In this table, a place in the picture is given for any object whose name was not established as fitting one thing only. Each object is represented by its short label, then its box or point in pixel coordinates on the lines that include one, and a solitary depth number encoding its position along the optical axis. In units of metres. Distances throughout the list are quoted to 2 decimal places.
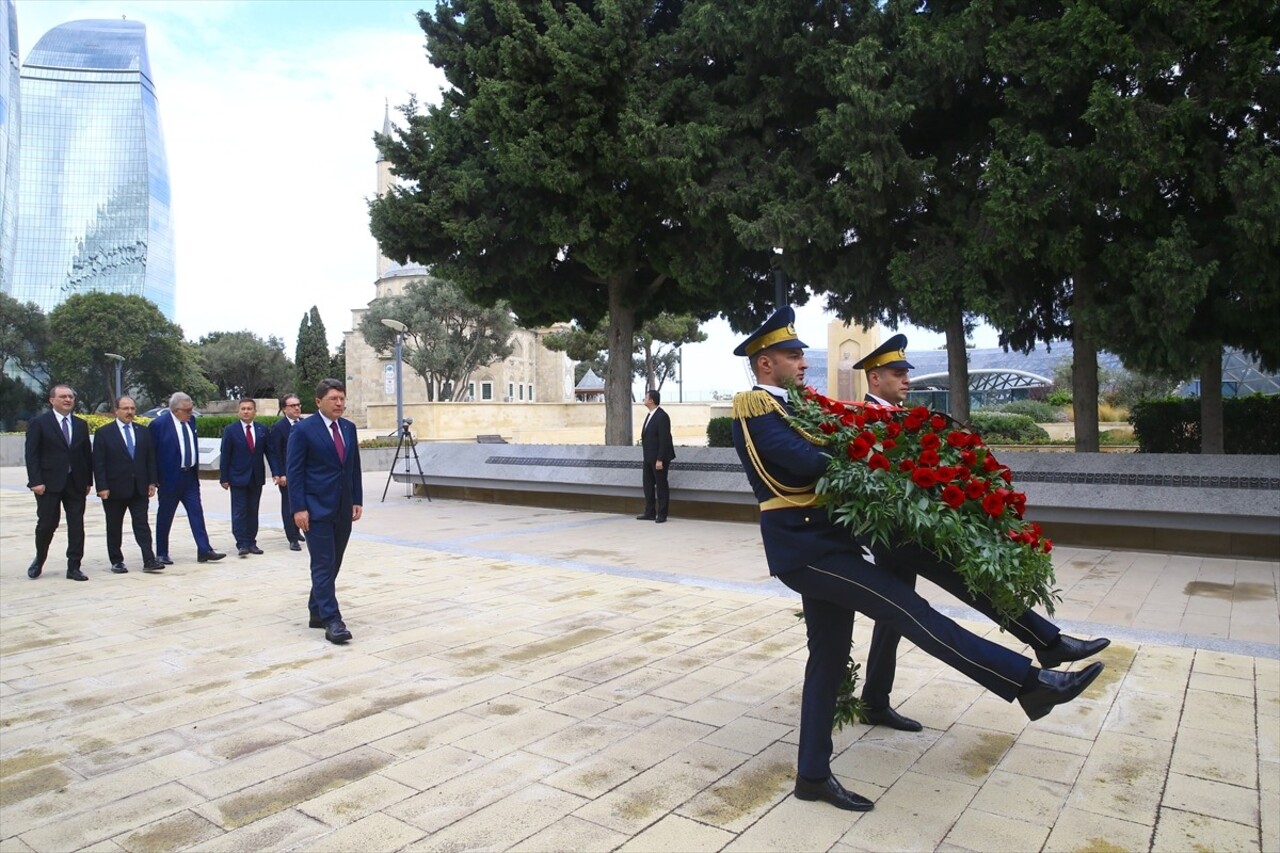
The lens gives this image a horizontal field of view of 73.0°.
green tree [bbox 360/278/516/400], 43.34
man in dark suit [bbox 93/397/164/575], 8.82
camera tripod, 16.47
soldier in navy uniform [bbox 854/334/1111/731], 3.46
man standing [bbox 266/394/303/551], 9.75
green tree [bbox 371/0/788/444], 12.25
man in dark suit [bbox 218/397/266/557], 10.01
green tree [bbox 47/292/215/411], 50.75
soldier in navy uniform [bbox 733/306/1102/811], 3.13
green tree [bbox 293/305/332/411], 69.00
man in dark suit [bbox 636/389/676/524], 11.84
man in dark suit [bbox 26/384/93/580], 8.54
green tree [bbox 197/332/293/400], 67.31
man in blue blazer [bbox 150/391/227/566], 9.38
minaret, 66.54
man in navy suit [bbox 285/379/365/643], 6.04
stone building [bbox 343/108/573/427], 60.62
